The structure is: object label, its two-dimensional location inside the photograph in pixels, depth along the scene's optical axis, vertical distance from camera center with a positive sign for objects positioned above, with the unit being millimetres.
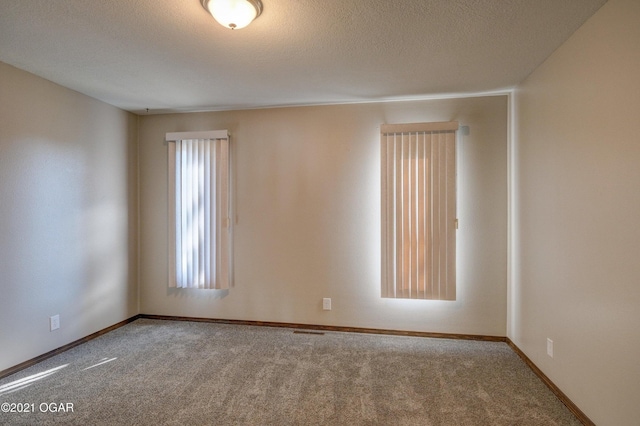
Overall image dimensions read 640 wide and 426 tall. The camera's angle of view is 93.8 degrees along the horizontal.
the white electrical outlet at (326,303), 3365 -1023
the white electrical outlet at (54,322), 2750 -1004
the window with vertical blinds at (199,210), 3479 +34
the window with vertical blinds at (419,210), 3057 +11
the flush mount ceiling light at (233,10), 1624 +1124
